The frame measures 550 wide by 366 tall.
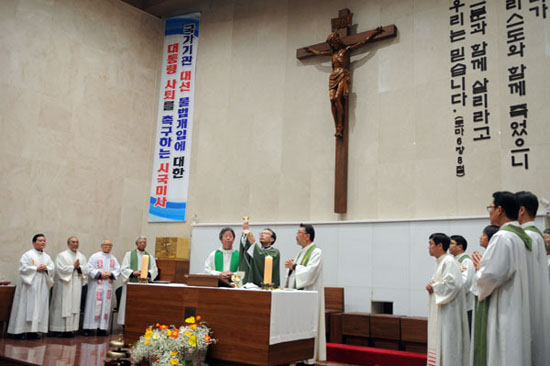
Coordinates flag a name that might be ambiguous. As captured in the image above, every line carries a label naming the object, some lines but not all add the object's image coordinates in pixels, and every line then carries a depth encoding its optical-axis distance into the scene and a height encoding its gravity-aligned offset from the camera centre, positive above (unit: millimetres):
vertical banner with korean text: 11930 +3120
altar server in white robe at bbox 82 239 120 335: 10141 -721
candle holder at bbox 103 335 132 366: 5871 -1202
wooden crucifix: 9562 +3402
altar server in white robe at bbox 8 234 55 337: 9141 -754
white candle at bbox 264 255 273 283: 5355 -105
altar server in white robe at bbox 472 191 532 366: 3969 -185
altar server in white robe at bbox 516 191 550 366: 4090 -95
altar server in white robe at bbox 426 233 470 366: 5789 -568
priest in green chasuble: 6516 -4
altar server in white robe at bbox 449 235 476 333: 6328 +56
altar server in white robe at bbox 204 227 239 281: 7289 +13
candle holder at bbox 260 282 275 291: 5291 -257
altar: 5004 -598
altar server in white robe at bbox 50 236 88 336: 9695 -714
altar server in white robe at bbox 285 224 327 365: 6570 -135
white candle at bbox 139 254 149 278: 6051 -137
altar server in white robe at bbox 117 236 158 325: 10523 -257
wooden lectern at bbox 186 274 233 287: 5500 -242
